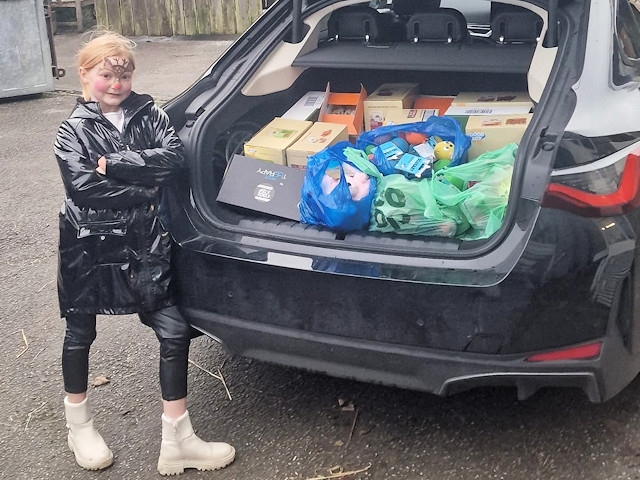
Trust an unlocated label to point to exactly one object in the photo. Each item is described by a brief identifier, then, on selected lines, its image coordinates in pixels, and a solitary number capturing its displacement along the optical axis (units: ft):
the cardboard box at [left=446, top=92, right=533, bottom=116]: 10.05
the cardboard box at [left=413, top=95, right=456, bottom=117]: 11.24
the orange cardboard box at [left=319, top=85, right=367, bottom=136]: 10.84
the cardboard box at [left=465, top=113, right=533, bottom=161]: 9.48
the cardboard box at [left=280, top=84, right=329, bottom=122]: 10.81
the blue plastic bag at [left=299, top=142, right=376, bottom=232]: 8.31
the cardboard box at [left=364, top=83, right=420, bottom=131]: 10.86
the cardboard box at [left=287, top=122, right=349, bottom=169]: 9.53
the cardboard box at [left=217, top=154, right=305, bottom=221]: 8.98
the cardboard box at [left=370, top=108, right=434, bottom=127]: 10.71
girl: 8.02
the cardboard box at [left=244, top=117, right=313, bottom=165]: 9.66
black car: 7.02
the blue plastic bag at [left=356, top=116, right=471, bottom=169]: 9.50
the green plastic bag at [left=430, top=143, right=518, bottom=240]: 8.16
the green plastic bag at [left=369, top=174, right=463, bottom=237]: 8.23
